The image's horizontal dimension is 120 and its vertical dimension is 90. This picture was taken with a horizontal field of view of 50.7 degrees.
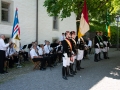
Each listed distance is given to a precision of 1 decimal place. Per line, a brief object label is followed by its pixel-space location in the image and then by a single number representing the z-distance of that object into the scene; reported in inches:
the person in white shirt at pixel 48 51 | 291.8
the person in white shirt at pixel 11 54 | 276.0
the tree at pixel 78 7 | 289.6
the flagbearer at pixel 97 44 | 322.4
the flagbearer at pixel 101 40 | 328.2
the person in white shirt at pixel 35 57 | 259.3
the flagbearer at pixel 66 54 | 210.6
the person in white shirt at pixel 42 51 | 276.1
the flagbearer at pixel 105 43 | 349.5
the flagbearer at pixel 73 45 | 220.2
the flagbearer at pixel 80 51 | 256.4
